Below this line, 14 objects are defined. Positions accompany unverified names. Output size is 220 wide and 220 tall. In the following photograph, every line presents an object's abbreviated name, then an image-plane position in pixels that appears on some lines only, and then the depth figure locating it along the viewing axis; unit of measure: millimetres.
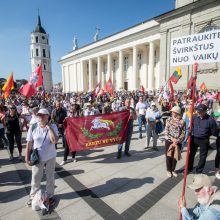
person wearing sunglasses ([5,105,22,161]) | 5602
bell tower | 73250
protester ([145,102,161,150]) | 6496
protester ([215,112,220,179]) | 4476
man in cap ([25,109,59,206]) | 3203
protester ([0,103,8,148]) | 6008
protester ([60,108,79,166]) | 5534
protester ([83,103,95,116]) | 7367
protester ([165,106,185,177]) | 4301
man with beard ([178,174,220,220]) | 1579
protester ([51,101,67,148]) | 6461
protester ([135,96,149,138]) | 8617
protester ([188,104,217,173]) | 4223
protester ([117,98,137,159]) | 5871
